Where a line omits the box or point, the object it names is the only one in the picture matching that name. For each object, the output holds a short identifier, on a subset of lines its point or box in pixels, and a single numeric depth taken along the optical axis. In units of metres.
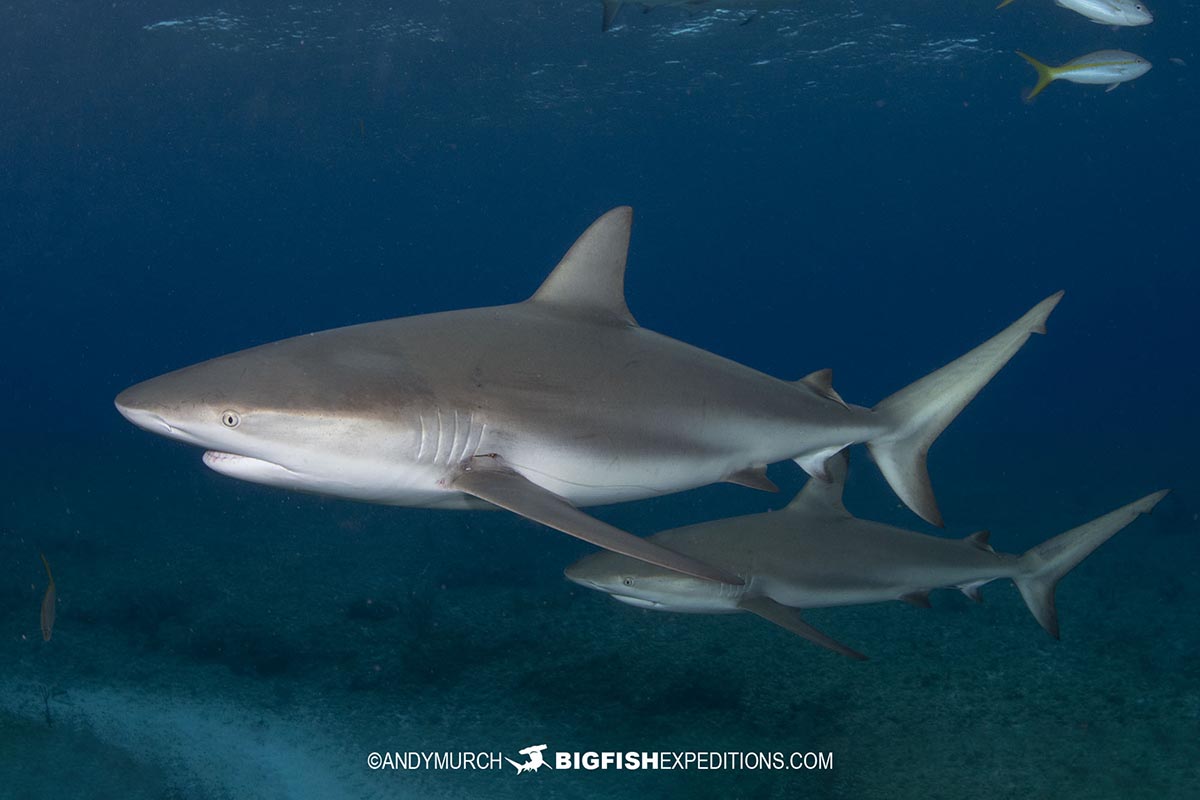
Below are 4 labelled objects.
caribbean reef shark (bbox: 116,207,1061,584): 2.77
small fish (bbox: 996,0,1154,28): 7.89
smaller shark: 4.79
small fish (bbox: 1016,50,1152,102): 8.26
